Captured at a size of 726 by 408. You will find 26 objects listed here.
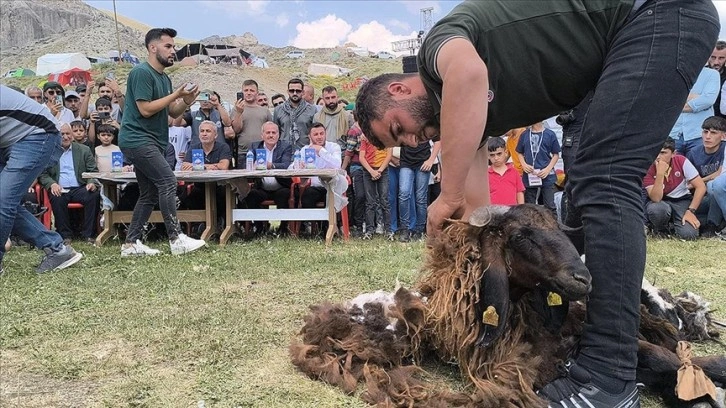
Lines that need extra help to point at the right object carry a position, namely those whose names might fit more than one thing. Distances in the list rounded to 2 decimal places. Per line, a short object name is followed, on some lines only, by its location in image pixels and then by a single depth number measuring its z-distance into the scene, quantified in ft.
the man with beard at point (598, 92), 7.50
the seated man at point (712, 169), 26.91
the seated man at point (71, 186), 28.60
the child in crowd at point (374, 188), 29.63
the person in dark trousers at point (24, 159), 18.34
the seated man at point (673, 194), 27.02
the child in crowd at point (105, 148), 30.32
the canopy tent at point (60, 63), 181.88
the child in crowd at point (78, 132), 31.17
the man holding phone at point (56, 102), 33.88
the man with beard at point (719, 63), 29.43
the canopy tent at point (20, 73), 174.50
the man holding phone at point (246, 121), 31.89
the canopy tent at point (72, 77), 143.84
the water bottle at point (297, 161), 27.76
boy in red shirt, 26.30
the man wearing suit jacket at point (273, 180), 29.35
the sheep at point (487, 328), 8.18
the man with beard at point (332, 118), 32.81
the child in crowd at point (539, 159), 30.32
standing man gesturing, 21.54
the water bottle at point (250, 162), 27.48
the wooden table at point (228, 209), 25.41
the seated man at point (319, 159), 29.09
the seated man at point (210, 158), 29.12
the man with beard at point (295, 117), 31.89
